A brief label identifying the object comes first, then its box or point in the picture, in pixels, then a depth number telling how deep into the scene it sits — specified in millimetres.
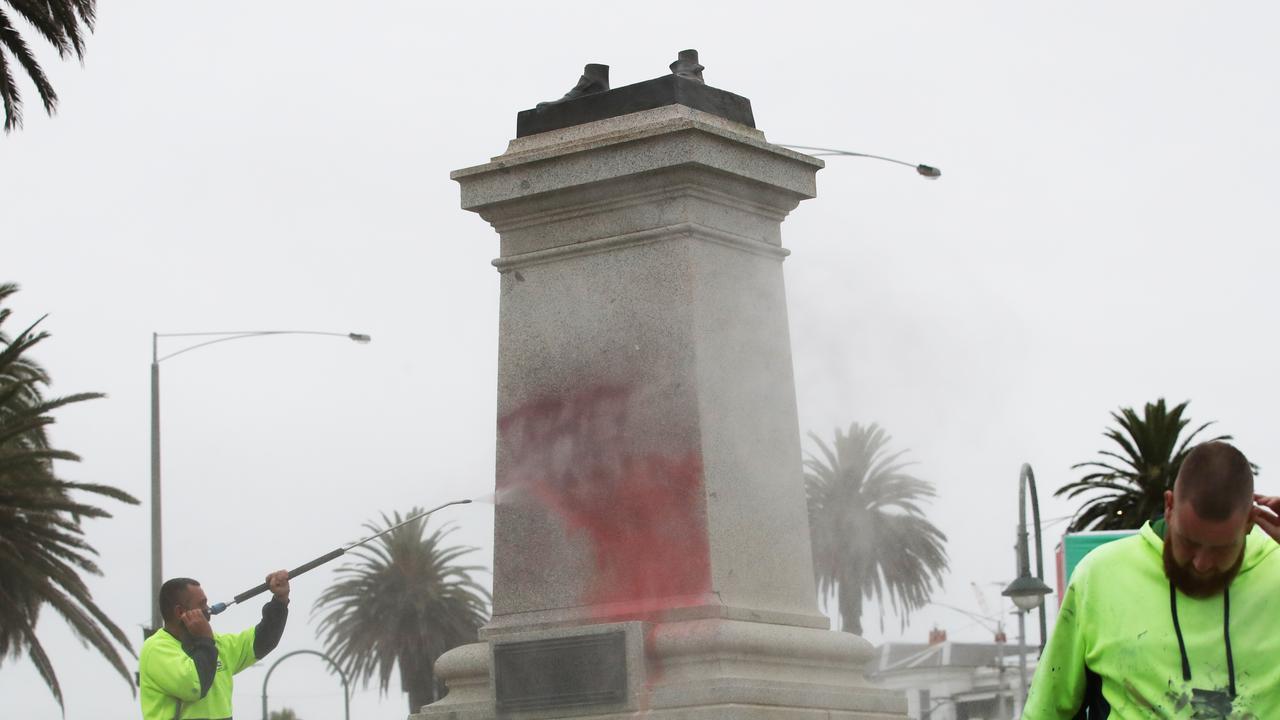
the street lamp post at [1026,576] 30000
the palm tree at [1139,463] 47312
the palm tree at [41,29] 24922
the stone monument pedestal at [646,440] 10328
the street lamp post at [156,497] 34500
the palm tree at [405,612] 61625
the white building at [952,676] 90188
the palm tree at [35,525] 34094
